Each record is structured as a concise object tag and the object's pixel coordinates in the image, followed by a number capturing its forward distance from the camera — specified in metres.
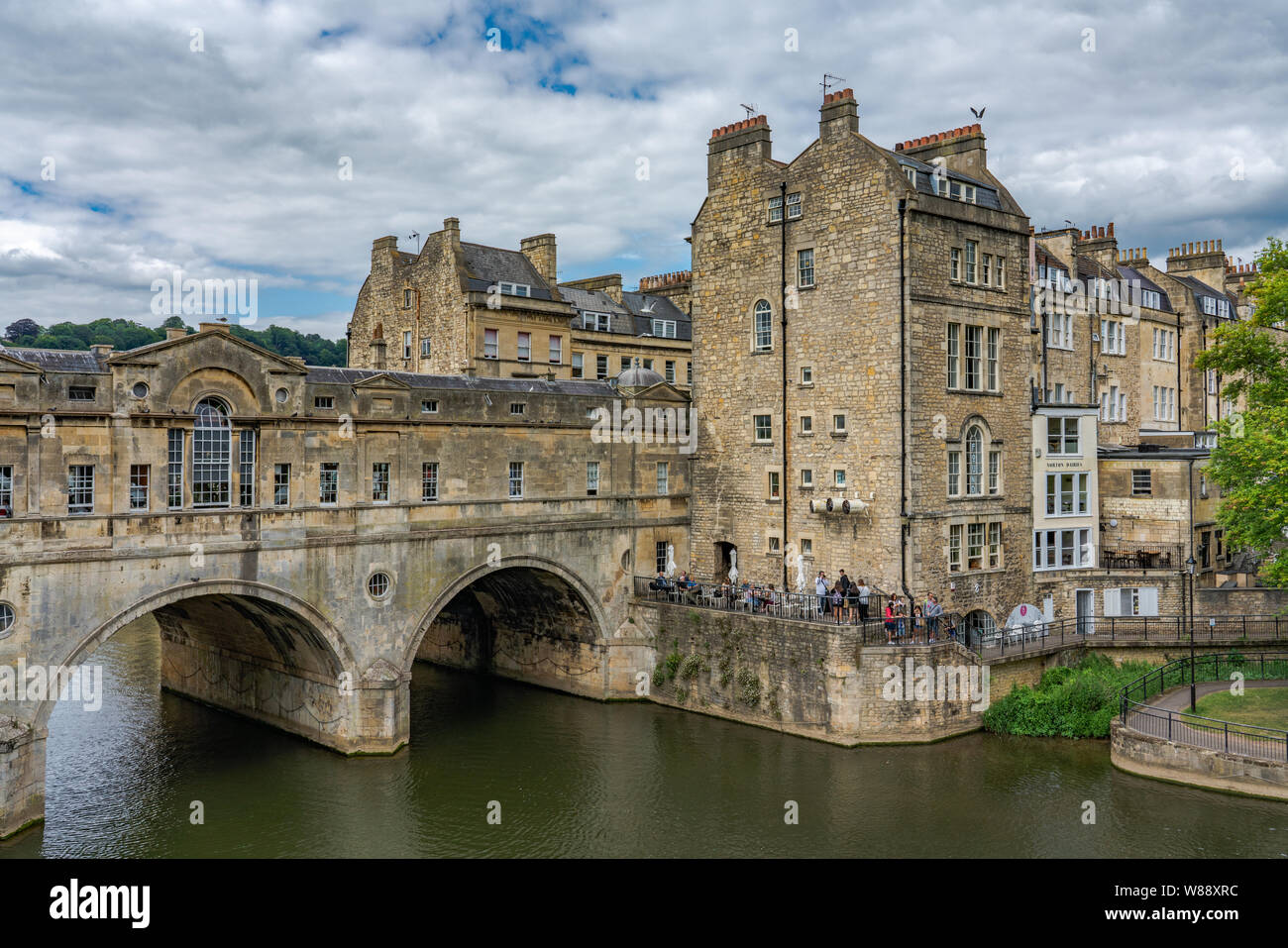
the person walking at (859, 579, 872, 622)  30.65
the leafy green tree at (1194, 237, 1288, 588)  27.72
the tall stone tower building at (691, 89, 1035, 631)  32.47
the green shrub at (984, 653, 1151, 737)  30.17
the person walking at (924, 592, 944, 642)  30.81
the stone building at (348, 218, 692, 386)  42.94
